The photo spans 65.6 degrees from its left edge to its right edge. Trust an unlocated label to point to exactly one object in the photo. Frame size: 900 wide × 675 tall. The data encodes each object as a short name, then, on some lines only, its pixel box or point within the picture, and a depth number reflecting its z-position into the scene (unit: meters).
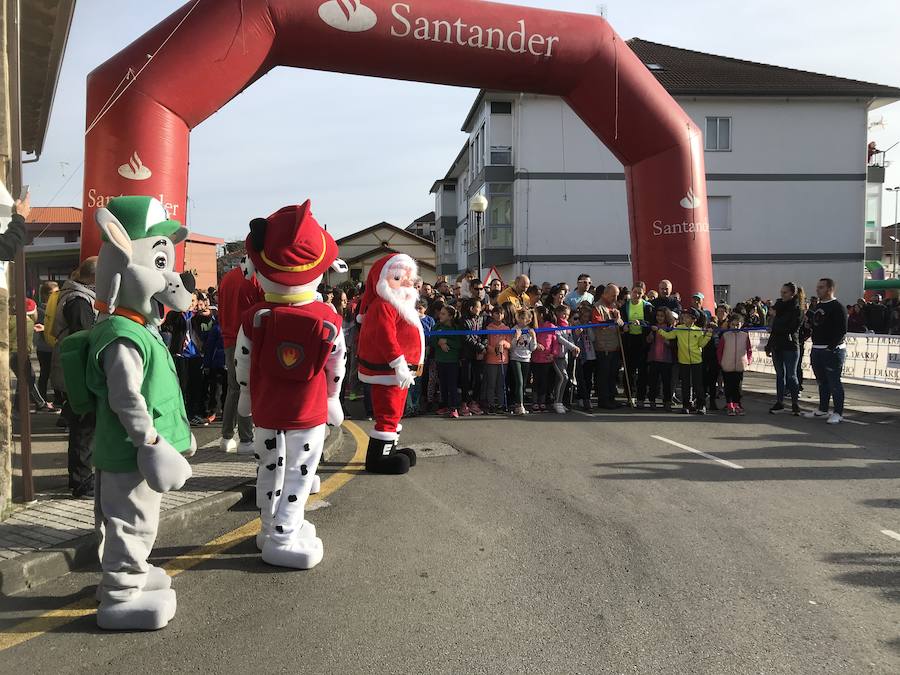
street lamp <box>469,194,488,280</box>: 17.70
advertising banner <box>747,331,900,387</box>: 12.46
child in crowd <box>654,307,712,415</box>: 10.20
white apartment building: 26.98
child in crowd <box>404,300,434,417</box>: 9.81
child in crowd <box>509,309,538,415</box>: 10.34
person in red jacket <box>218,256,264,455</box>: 6.45
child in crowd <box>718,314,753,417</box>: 10.23
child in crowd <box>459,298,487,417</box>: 10.17
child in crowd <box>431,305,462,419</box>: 9.98
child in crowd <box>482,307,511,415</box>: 10.27
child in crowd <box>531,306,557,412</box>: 10.43
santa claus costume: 6.43
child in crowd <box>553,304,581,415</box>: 10.48
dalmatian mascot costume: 4.15
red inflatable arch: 8.90
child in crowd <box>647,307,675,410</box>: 10.52
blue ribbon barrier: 9.95
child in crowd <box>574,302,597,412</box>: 10.79
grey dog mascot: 3.36
